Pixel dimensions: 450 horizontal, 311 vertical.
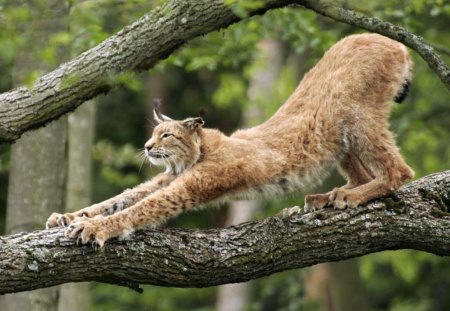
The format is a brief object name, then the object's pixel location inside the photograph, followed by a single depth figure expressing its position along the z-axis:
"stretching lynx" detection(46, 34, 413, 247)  16.17
